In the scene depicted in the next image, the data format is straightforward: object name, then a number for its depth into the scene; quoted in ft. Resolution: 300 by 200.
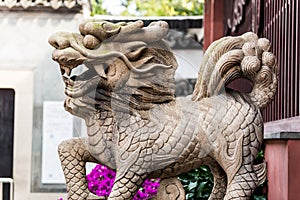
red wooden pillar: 22.62
